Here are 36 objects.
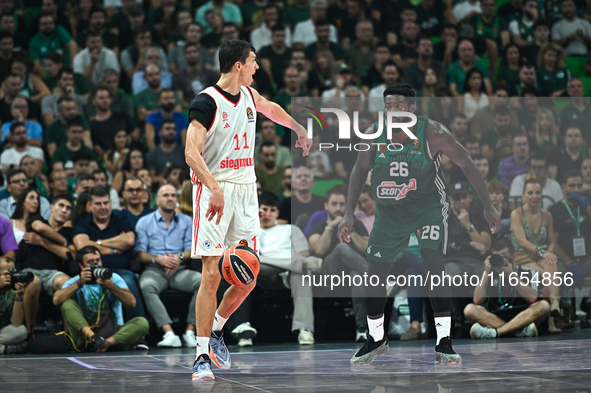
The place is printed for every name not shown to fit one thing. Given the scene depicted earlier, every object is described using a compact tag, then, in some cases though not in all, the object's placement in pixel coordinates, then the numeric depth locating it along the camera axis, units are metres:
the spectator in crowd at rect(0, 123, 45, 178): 22.14
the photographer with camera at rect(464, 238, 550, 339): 17.25
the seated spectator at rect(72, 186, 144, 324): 17.63
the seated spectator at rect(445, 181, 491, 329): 17.42
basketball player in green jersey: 13.19
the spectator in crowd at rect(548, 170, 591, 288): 17.84
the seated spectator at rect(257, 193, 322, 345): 17.43
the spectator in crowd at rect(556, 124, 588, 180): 18.12
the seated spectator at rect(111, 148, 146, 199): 21.26
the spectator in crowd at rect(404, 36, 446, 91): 25.58
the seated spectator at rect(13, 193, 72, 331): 16.94
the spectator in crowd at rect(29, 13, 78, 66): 27.17
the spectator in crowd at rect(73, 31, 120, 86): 26.01
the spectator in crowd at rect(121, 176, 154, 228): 18.92
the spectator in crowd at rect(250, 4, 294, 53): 27.84
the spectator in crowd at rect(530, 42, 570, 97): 26.28
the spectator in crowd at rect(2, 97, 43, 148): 23.33
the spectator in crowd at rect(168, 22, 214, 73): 25.97
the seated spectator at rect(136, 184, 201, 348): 17.42
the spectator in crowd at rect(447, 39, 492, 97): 26.10
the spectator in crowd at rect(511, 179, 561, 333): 17.60
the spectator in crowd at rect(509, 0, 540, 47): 29.08
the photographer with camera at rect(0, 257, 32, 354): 16.49
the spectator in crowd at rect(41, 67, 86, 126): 24.41
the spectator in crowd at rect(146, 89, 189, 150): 23.61
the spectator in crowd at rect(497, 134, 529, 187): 17.88
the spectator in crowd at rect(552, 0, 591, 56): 29.20
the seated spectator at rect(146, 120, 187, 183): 22.47
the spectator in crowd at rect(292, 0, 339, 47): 28.37
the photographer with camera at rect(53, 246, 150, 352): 16.47
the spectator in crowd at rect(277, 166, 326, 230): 17.79
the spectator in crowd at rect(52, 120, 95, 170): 22.56
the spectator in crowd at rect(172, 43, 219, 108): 25.20
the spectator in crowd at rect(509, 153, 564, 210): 17.84
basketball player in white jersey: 11.67
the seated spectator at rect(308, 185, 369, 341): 17.13
